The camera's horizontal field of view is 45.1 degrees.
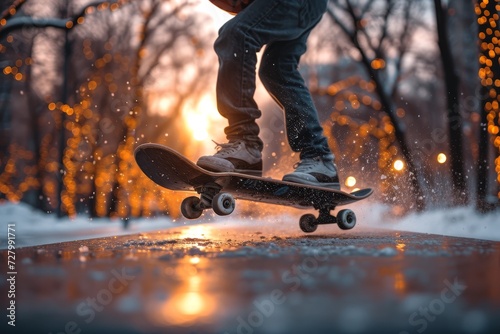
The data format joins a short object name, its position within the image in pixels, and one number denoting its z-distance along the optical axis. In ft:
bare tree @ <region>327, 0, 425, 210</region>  33.83
